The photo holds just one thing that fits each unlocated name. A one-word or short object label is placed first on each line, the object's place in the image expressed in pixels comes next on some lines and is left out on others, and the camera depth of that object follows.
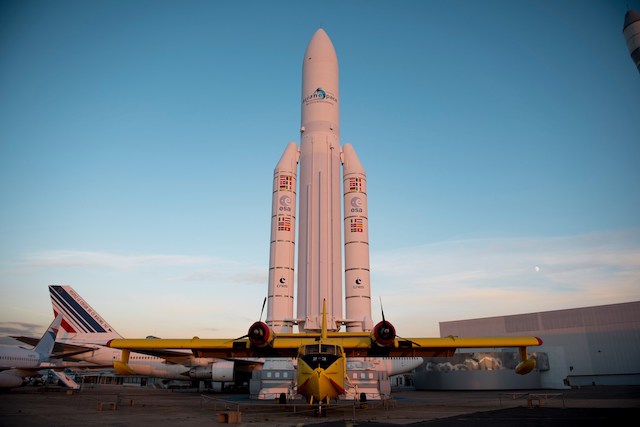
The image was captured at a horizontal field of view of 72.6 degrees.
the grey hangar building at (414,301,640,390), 45.22
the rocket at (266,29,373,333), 31.39
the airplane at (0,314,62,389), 33.09
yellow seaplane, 19.25
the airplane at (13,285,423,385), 39.50
